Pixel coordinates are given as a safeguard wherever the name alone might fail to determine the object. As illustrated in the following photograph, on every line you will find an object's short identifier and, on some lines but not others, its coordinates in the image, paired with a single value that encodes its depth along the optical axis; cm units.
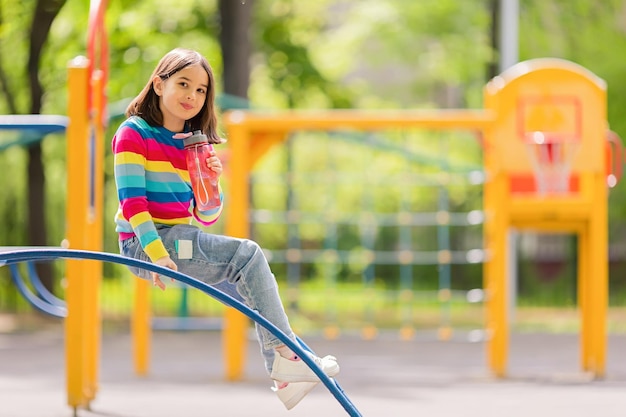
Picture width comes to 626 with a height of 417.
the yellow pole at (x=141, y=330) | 1258
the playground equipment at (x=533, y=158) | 1228
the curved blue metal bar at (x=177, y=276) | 539
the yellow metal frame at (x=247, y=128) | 1224
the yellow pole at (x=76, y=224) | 961
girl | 547
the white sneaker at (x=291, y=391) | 594
